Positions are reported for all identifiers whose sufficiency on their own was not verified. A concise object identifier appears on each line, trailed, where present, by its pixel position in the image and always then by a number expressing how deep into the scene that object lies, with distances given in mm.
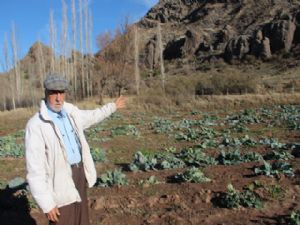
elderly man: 2786
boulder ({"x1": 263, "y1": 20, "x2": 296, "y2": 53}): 35372
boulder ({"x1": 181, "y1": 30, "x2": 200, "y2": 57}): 42938
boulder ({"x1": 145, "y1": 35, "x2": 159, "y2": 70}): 43572
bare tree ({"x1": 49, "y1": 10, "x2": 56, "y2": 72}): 27507
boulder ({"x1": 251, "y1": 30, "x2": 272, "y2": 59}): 35523
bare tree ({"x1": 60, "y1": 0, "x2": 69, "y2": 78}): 26240
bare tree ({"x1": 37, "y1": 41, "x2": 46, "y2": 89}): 28443
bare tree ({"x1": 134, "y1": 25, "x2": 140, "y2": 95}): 25923
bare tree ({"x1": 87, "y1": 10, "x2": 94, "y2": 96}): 26575
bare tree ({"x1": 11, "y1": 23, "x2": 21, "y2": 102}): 29971
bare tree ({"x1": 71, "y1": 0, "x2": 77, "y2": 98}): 25886
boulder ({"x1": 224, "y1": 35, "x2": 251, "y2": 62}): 37124
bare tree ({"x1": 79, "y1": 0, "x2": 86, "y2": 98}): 25923
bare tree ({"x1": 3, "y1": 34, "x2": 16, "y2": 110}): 31846
